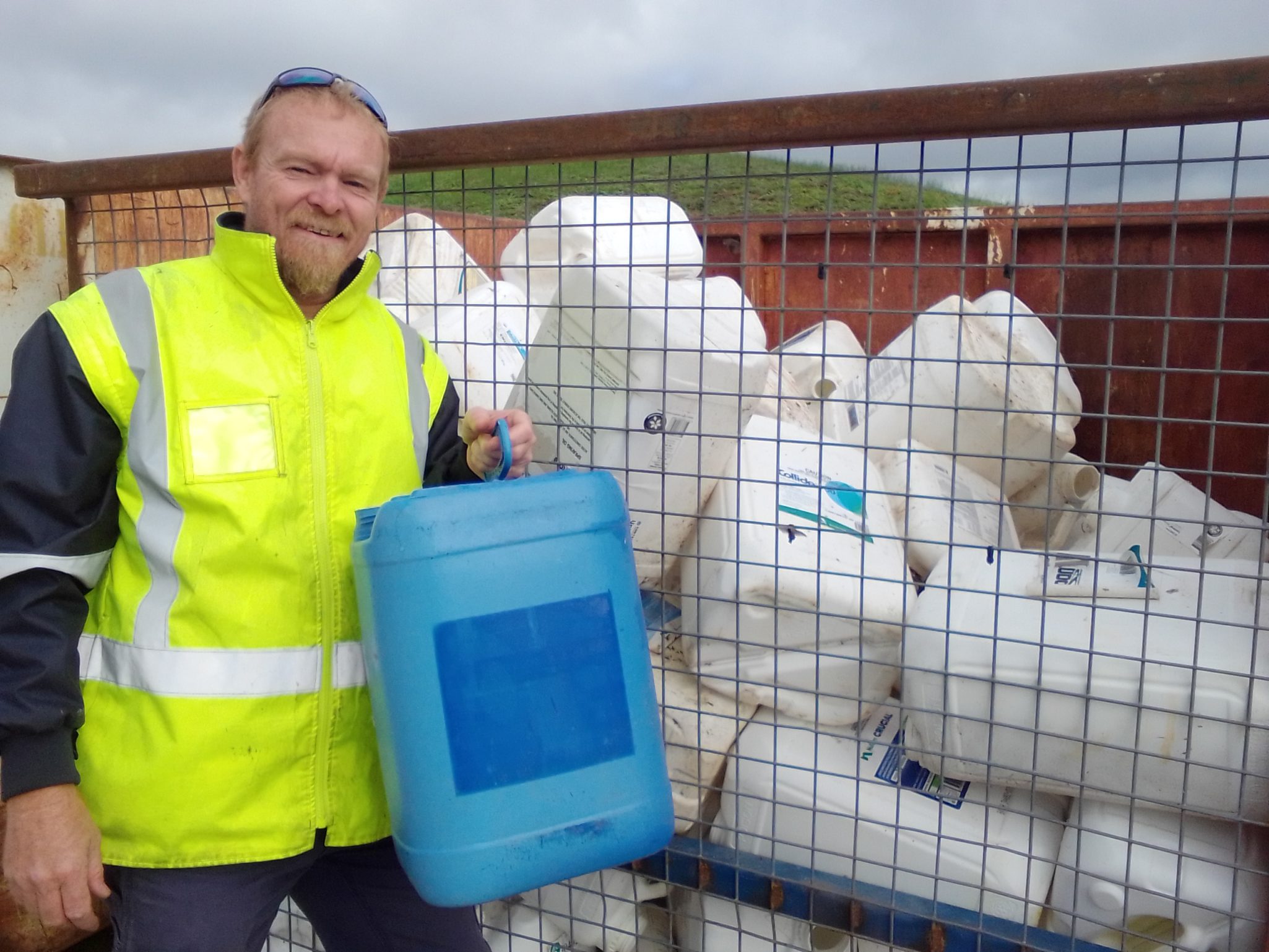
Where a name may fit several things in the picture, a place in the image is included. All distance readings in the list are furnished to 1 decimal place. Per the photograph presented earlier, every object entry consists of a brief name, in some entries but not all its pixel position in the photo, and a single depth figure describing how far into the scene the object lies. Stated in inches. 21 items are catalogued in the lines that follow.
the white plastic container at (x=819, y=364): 106.2
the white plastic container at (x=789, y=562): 65.2
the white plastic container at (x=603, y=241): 101.1
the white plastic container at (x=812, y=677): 65.9
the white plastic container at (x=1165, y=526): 73.7
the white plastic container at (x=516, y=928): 77.5
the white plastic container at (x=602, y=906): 74.3
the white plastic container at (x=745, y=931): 68.6
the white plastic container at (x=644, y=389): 66.3
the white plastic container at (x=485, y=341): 80.0
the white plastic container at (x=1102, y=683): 53.6
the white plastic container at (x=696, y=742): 69.6
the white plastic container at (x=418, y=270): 104.3
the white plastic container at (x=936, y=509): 80.9
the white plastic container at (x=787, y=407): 84.7
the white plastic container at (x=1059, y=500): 89.0
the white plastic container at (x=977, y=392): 85.7
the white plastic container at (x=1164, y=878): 55.5
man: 45.9
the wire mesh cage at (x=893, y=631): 55.2
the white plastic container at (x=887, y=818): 61.1
